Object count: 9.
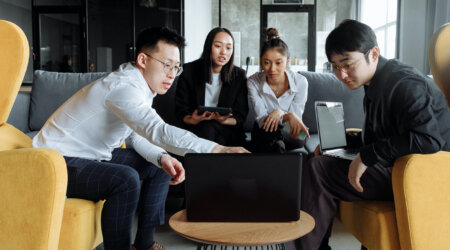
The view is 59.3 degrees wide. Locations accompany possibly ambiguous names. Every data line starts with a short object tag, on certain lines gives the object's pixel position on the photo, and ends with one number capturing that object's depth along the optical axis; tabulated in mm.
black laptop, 1069
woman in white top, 2287
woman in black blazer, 2467
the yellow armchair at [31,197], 1097
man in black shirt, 1234
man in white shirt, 1383
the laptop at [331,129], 1659
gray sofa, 2844
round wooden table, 989
